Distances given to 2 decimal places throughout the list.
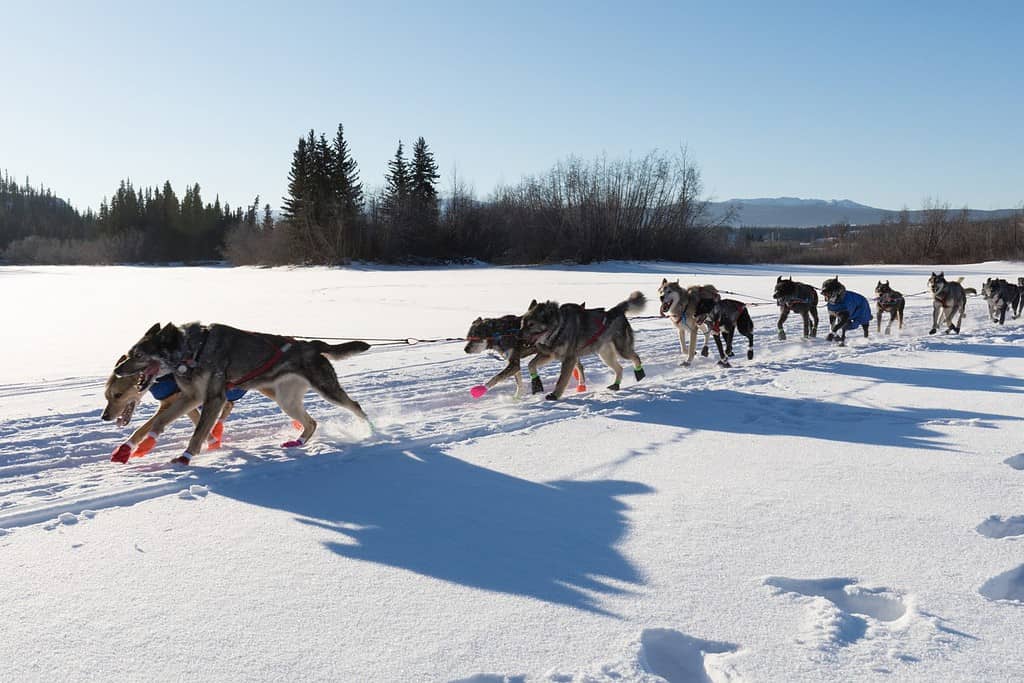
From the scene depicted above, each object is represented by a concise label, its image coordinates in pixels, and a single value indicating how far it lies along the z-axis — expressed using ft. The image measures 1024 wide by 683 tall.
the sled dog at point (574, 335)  26.68
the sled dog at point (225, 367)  17.63
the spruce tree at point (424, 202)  169.58
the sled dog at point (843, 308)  40.63
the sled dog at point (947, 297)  45.55
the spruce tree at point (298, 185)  170.50
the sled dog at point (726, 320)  34.94
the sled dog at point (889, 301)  45.39
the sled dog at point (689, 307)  35.17
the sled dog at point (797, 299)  42.55
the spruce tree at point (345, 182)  167.32
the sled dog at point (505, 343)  26.35
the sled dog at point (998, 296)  50.83
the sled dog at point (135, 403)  17.71
